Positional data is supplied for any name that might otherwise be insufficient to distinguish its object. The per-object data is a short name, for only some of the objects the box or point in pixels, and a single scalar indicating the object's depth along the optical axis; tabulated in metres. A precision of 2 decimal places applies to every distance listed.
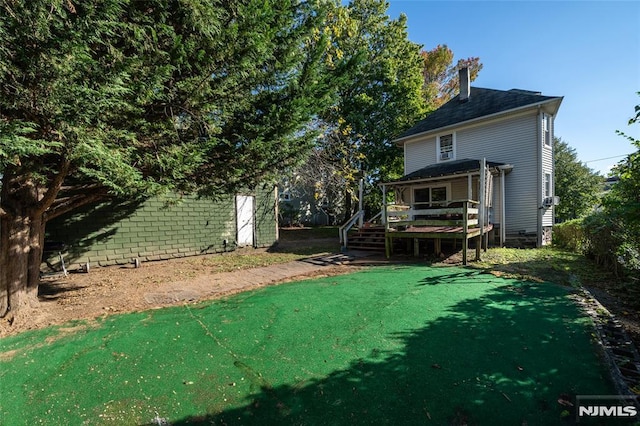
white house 11.23
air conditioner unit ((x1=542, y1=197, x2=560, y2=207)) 11.27
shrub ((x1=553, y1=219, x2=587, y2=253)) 9.13
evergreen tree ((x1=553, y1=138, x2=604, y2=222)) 21.41
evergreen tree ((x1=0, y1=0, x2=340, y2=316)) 2.80
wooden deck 8.12
